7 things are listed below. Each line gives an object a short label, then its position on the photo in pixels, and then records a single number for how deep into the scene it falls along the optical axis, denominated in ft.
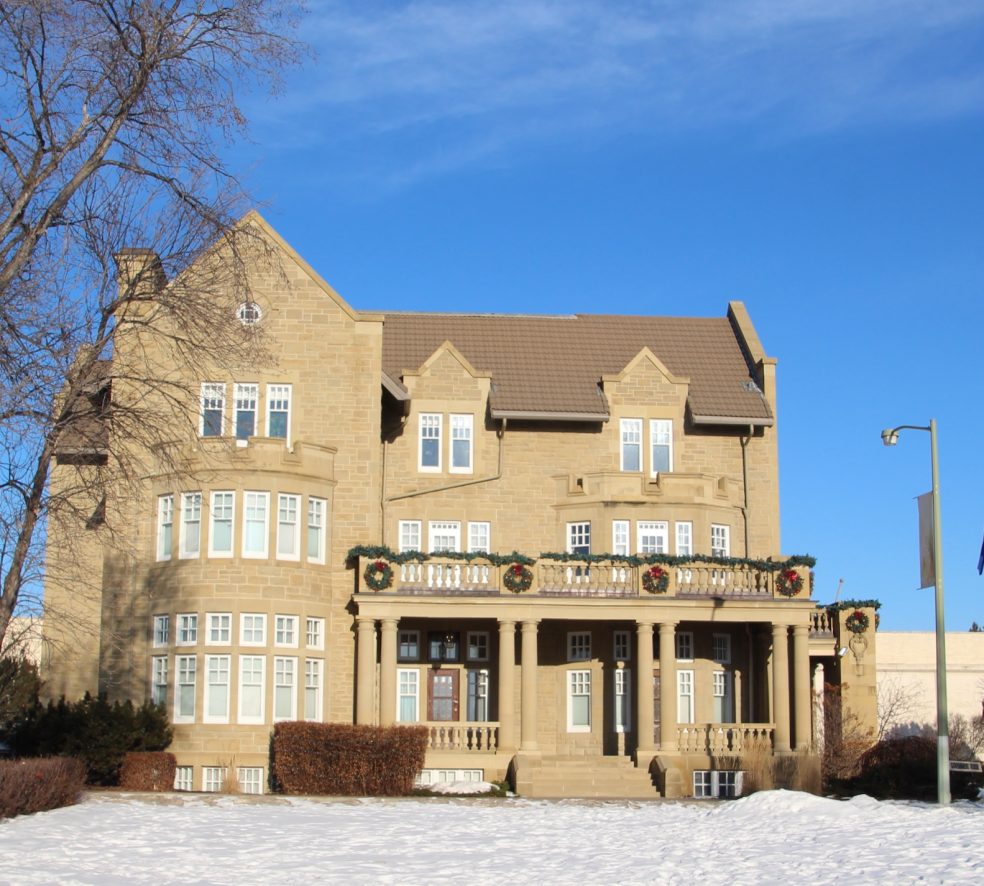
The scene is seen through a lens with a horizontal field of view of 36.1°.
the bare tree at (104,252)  70.49
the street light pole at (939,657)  90.53
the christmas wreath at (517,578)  119.14
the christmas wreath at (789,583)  121.49
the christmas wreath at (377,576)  117.91
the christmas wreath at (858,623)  128.06
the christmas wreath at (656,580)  119.96
